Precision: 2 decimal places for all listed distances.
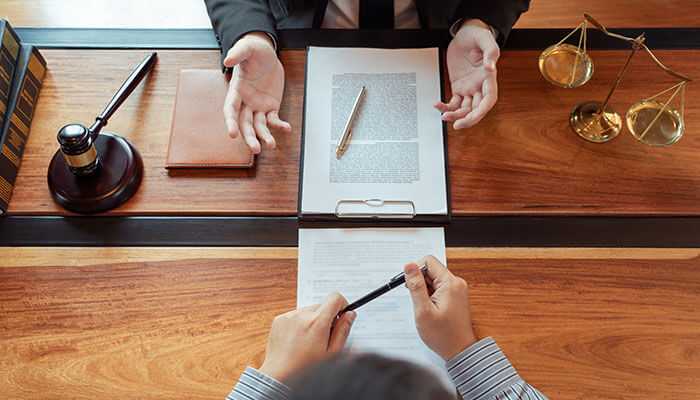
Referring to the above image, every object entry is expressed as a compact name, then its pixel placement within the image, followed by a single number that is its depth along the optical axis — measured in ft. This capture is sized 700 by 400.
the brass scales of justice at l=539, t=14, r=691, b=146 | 2.98
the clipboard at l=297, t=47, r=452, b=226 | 2.88
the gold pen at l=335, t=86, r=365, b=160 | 3.04
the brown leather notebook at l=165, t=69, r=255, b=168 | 3.00
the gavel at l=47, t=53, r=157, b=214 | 2.89
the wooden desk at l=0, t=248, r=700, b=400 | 2.57
